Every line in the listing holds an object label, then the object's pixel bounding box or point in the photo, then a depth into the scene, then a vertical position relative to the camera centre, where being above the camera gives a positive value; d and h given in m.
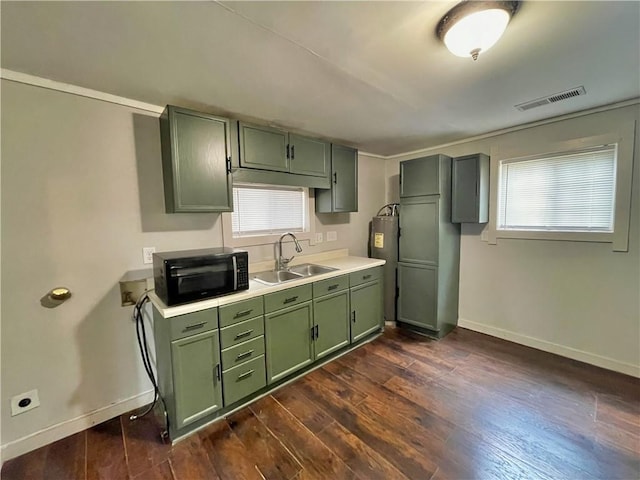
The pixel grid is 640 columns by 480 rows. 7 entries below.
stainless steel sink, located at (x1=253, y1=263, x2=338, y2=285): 2.63 -0.52
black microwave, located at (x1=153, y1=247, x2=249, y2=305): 1.72 -0.34
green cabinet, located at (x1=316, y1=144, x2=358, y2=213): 3.04 +0.40
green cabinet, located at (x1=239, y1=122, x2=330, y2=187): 2.32 +0.60
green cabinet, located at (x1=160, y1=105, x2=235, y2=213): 1.94 +0.47
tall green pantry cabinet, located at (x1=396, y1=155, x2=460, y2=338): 3.03 -0.36
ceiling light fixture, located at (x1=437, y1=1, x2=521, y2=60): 1.15 +0.86
